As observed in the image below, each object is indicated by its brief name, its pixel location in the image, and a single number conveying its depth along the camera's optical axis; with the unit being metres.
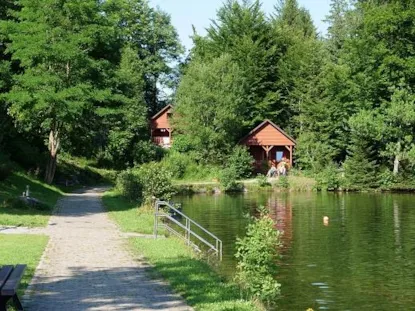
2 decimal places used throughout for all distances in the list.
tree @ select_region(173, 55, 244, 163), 52.06
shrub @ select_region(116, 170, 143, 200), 27.97
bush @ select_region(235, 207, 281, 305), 11.11
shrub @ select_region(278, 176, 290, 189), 46.79
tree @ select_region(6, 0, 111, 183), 27.47
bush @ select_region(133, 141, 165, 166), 54.22
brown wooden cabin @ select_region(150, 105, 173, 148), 65.12
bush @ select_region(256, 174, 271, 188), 46.62
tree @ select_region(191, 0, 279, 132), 58.78
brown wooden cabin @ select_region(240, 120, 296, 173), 55.91
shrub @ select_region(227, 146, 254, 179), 50.03
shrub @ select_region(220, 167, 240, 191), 45.40
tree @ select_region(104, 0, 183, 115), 72.50
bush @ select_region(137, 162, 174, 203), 26.03
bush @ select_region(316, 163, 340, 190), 46.38
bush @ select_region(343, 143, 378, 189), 46.09
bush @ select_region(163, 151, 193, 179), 49.44
